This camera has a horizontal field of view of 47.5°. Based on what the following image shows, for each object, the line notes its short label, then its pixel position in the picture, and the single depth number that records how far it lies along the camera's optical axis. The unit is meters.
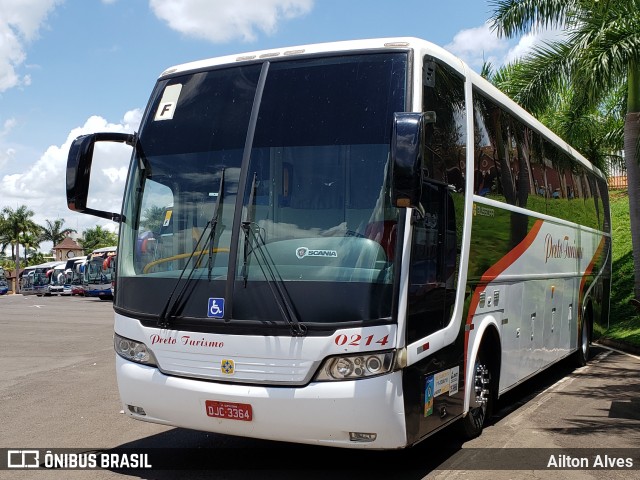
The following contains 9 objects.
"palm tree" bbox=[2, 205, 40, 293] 97.31
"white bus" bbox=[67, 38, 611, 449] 5.04
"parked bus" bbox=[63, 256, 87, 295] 56.50
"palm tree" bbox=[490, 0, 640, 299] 13.98
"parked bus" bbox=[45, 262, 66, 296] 63.51
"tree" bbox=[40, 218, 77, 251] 114.06
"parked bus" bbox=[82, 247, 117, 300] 44.53
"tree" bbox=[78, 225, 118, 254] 115.81
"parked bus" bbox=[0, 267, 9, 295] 76.88
